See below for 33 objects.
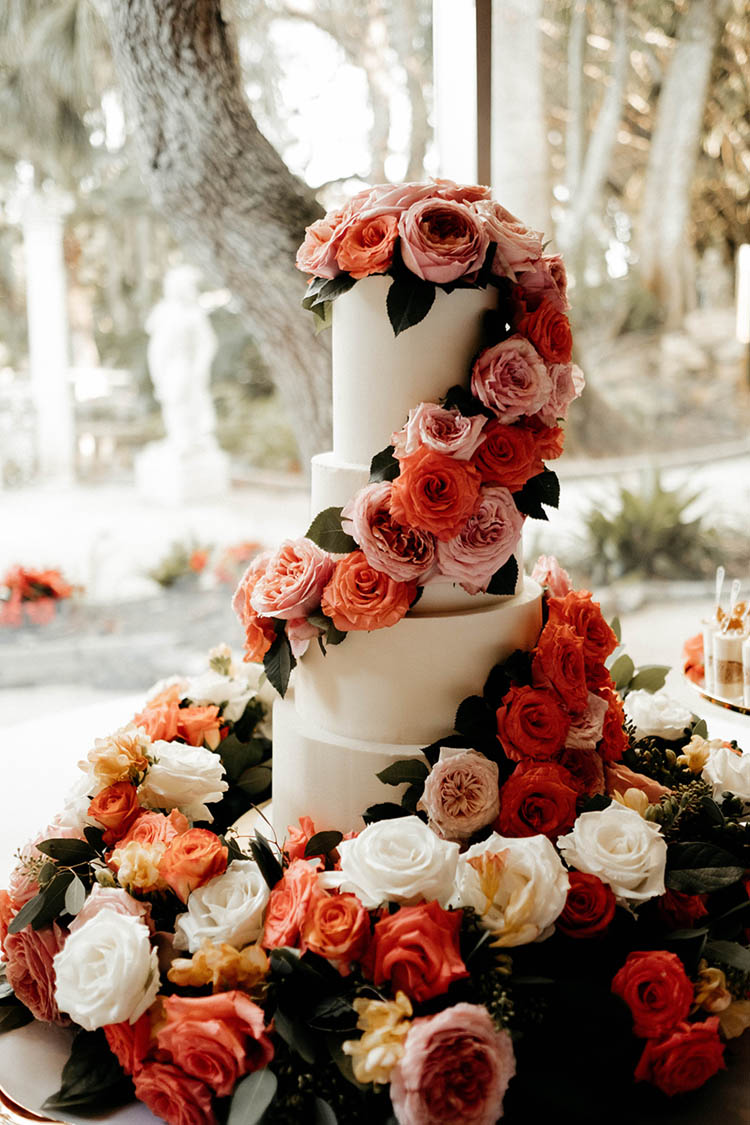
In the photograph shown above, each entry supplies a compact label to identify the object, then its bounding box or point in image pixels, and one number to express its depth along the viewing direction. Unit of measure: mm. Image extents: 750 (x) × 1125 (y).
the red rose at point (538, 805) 1456
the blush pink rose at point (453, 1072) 1100
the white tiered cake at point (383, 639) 1526
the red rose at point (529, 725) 1497
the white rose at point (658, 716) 1902
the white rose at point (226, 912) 1319
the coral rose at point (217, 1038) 1192
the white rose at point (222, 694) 2068
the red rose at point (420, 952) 1185
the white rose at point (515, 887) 1243
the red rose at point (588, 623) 1645
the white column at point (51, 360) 7023
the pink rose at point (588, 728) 1563
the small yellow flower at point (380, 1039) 1128
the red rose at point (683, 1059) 1207
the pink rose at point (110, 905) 1357
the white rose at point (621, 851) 1323
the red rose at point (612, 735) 1653
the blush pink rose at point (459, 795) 1455
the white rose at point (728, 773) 1653
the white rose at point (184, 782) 1583
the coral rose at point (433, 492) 1411
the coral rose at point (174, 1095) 1183
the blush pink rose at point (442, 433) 1429
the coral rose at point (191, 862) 1365
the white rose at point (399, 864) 1259
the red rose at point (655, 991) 1231
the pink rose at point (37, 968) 1370
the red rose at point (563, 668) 1543
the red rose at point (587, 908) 1306
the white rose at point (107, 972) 1225
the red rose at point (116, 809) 1521
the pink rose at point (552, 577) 1802
